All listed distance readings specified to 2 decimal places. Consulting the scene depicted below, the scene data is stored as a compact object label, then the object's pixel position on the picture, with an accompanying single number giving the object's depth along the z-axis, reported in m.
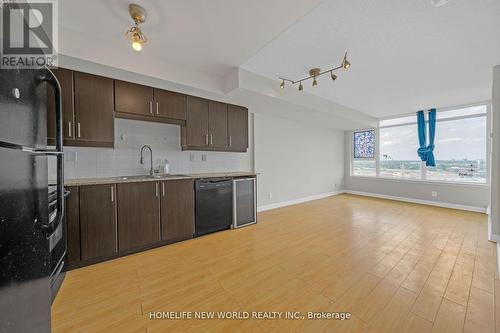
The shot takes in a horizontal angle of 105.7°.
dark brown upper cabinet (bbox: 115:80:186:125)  2.53
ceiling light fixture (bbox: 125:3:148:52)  1.71
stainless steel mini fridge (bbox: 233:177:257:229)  3.39
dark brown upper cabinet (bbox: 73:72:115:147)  2.24
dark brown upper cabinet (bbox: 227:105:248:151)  3.67
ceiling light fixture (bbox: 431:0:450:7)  1.65
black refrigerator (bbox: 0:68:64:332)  0.59
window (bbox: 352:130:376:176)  6.30
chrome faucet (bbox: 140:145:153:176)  3.03
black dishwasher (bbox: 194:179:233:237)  3.01
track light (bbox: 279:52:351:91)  2.86
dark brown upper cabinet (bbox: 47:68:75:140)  2.05
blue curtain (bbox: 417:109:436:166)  5.02
